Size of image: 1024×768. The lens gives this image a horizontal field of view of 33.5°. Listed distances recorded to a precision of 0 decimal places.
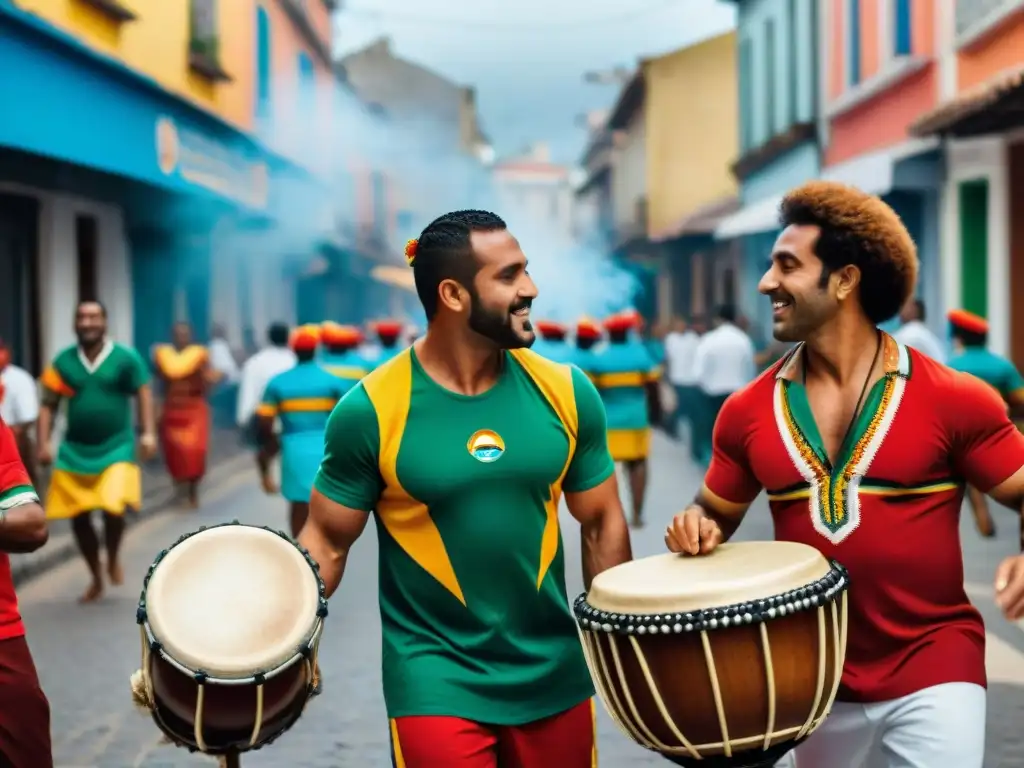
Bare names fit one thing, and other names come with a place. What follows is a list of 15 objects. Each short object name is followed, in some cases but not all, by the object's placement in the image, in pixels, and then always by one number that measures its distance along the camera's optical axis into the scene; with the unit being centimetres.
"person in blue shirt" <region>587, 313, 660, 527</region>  1334
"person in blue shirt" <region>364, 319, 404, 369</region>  1525
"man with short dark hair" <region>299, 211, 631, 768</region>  369
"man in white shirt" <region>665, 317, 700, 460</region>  1910
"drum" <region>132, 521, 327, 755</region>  328
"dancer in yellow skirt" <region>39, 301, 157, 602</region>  1003
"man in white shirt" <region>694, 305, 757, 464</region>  1592
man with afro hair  361
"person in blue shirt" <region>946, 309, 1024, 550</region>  1079
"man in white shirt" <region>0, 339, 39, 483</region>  1018
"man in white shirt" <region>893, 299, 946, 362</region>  1292
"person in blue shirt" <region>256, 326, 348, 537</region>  1029
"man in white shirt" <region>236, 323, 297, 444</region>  1513
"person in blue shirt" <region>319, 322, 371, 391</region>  1114
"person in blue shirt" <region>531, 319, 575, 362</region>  1478
